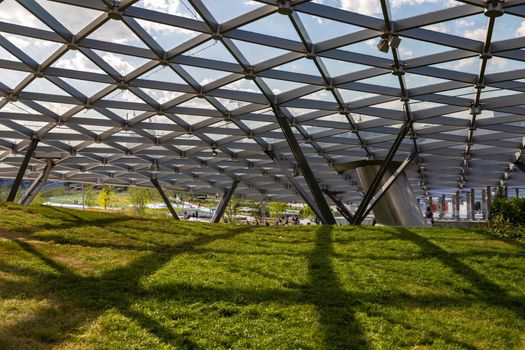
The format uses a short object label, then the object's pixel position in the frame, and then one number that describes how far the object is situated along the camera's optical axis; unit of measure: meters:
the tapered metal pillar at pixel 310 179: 26.83
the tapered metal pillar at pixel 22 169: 31.73
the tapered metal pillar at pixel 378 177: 25.83
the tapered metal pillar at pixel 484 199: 67.26
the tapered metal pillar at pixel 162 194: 53.44
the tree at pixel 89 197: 79.71
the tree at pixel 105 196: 74.13
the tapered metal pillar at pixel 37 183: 39.69
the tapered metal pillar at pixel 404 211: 35.50
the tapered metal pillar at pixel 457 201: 75.91
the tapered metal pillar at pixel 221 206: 56.17
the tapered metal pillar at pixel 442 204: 82.94
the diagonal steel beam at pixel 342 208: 45.81
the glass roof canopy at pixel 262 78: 15.60
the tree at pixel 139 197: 74.12
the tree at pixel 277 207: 89.62
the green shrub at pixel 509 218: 20.19
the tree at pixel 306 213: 99.44
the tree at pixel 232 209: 83.44
